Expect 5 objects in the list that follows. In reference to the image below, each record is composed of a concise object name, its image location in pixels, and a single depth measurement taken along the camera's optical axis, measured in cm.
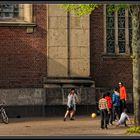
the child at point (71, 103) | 2719
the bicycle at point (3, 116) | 2546
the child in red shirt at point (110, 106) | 2333
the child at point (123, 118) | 2269
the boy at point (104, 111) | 2243
